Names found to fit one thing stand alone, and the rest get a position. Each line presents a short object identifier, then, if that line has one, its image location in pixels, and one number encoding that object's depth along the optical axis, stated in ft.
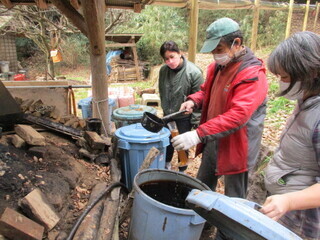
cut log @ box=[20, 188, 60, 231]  6.04
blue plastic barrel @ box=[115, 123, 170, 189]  10.25
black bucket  11.92
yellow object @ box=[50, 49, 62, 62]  28.29
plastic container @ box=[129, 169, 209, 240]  6.22
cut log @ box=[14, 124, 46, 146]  9.00
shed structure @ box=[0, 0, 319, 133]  10.57
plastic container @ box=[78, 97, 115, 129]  19.54
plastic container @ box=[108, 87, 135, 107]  25.55
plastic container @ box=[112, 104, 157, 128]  13.61
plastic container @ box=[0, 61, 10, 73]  44.01
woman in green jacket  12.12
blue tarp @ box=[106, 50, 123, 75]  45.55
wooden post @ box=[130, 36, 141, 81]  48.42
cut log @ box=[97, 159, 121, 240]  6.70
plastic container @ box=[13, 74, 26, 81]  37.59
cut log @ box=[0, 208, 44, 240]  5.30
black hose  6.19
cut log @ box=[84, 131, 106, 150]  10.45
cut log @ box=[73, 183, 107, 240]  6.27
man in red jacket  6.26
